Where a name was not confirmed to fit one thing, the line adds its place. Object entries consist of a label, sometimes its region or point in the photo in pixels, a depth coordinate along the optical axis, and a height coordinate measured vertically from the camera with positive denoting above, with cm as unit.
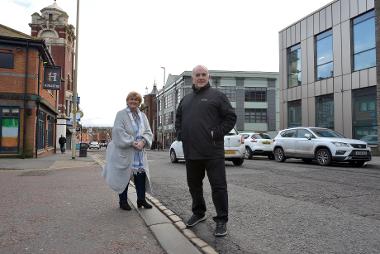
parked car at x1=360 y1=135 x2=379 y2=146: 2209 +19
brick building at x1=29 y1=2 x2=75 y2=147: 4528 +1199
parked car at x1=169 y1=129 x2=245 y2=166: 1473 -22
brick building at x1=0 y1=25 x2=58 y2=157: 2130 +258
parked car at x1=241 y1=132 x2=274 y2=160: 2038 -14
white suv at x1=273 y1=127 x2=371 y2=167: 1464 -15
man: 456 +10
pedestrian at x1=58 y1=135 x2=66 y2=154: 3367 -24
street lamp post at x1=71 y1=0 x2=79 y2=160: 2195 +202
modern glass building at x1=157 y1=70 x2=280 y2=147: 6272 +760
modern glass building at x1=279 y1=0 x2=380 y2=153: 2298 +483
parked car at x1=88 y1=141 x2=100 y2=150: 6775 -71
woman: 598 -19
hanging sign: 2392 +373
